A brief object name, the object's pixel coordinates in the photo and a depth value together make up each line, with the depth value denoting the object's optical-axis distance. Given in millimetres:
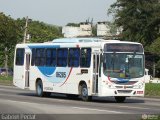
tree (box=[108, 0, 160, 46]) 84500
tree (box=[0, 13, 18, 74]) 73188
